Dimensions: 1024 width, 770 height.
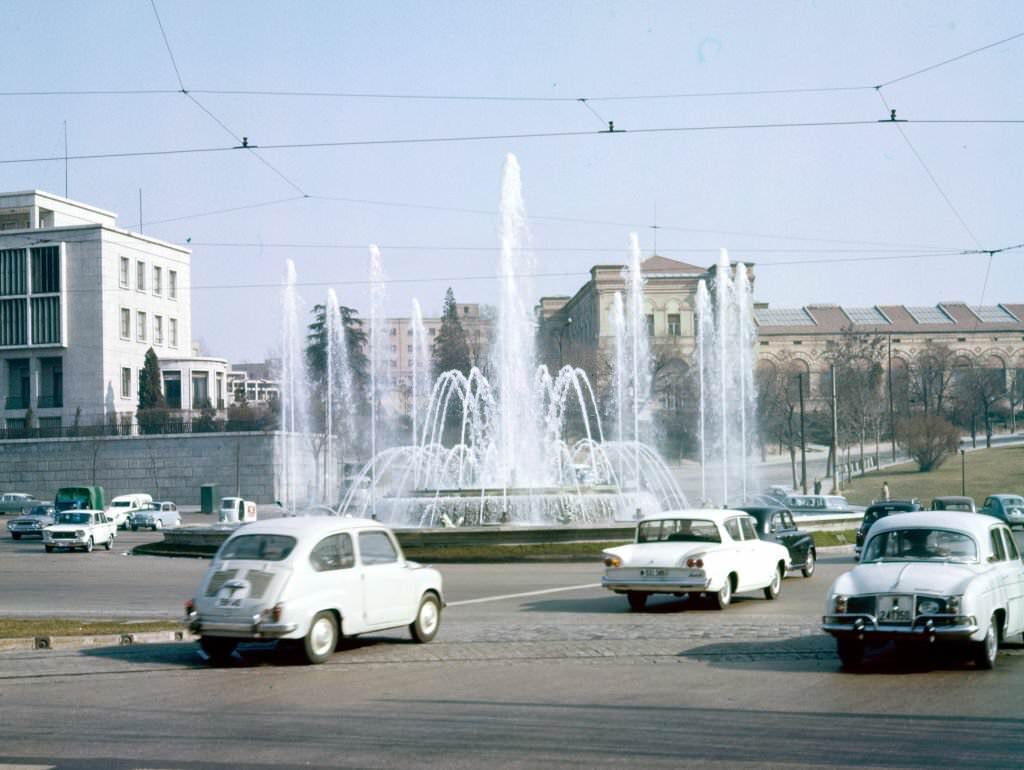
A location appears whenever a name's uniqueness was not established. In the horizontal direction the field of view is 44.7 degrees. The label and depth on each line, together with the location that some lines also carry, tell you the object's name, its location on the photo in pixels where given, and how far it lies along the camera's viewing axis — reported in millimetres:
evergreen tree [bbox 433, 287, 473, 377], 107875
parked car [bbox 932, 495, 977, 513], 34000
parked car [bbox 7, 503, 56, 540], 52938
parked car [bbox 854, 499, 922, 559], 31984
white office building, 89812
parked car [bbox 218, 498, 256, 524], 52375
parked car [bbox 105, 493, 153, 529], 61375
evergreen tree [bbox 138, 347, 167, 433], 91812
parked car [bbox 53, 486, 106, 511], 60856
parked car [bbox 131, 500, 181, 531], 60219
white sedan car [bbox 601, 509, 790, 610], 18938
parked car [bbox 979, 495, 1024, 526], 39875
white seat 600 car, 13398
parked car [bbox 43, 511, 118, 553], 42594
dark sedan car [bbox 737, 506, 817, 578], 24688
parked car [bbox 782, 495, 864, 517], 46125
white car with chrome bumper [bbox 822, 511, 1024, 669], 12297
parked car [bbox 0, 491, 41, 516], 74375
